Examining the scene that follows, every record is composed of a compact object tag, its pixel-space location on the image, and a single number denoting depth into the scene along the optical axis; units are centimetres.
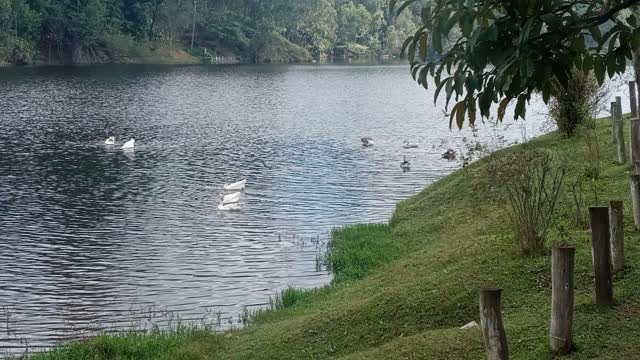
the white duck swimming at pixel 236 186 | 2667
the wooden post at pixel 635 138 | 1306
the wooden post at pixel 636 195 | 982
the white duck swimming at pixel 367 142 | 3978
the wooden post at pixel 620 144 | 1604
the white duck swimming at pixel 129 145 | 3805
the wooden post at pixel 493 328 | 632
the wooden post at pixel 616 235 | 841
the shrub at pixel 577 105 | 2061
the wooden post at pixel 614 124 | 1792
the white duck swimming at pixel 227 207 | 2459
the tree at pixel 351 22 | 16650
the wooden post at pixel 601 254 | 762
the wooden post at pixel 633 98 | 1778
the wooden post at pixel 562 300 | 687
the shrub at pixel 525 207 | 1016
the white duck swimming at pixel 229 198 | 2486
